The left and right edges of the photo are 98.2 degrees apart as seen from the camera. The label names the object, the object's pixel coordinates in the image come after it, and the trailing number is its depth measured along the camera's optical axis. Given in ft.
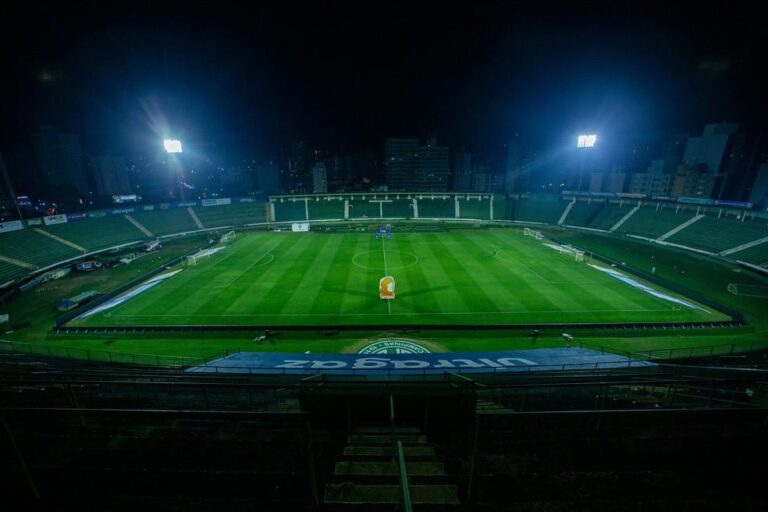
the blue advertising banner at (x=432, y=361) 56.39
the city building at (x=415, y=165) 457.68
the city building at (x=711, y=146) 287.28
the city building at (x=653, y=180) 324.39
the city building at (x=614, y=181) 360.89
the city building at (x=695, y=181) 289.33
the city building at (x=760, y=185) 258.57
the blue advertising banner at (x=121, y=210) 198.18
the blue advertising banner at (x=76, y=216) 176.26
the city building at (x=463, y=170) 468.75
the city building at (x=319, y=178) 426.92
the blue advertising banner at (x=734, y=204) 158.40
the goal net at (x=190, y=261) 142.40
